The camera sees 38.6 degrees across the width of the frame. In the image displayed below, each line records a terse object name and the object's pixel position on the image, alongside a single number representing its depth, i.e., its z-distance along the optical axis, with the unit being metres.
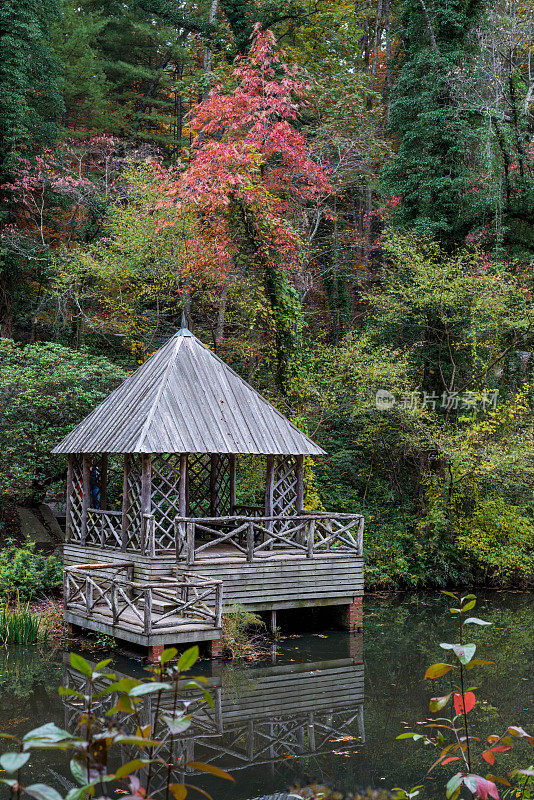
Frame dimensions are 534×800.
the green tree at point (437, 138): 21.92
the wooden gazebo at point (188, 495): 12.86
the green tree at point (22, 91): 22.36
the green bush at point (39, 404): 16.45
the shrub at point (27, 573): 14.62
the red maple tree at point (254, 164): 18.22
